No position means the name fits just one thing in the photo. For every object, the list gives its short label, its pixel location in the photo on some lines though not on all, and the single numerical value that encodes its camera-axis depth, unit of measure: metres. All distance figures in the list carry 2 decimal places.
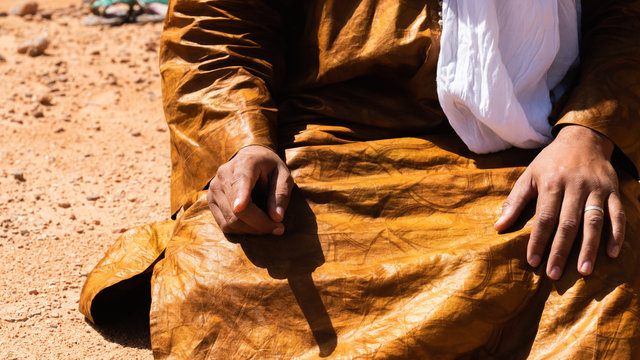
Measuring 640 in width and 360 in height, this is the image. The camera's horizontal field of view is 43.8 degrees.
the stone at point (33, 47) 5.31
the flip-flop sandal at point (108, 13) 6.13
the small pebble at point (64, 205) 3.46
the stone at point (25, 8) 6.30
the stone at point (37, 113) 4.43
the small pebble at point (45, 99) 4.60
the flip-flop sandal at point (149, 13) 6.17
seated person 1.84
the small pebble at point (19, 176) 3.67
